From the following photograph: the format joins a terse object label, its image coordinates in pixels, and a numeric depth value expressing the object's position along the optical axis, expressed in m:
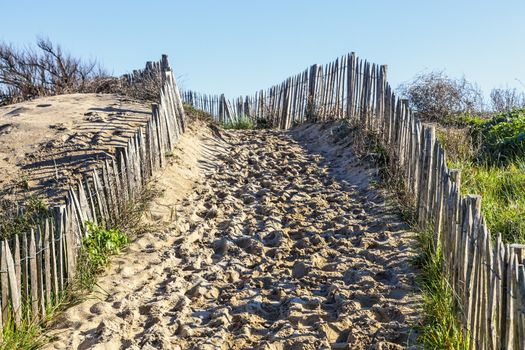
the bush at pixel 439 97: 12.81
